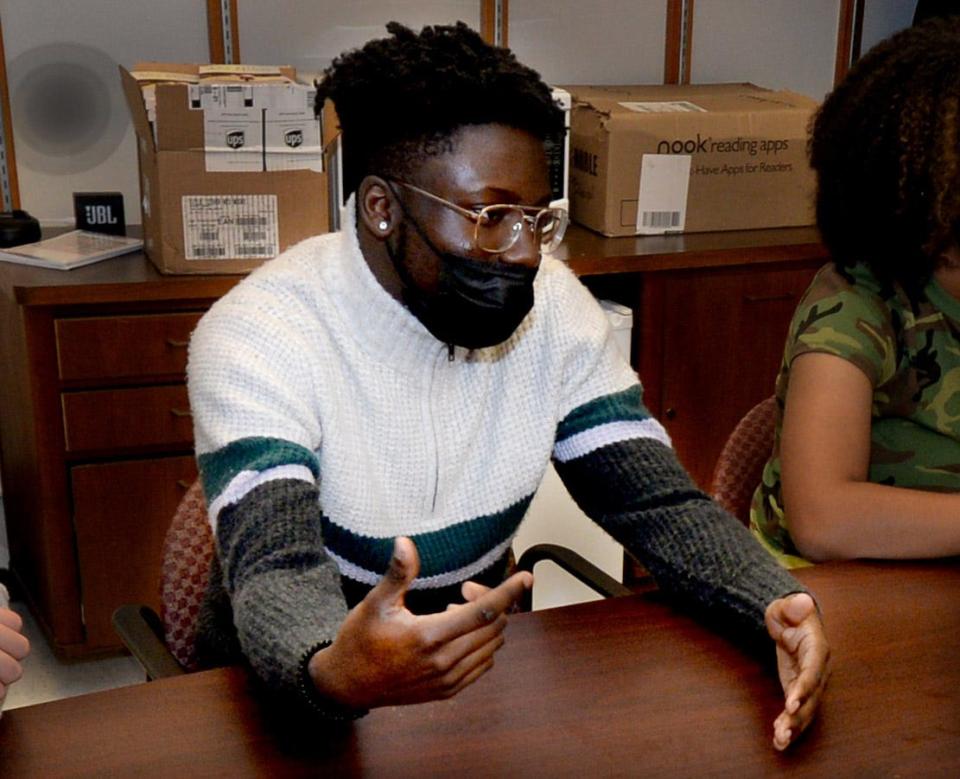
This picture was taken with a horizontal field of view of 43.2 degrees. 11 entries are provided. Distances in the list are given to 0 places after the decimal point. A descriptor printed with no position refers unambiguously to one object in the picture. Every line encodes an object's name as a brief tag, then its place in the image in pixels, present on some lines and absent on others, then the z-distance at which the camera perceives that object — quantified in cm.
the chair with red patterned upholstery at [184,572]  140
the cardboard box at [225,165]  229
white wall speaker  272
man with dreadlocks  112
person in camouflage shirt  139
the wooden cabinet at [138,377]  231
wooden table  95
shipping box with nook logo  267
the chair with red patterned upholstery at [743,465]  163
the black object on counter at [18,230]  251
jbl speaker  266
